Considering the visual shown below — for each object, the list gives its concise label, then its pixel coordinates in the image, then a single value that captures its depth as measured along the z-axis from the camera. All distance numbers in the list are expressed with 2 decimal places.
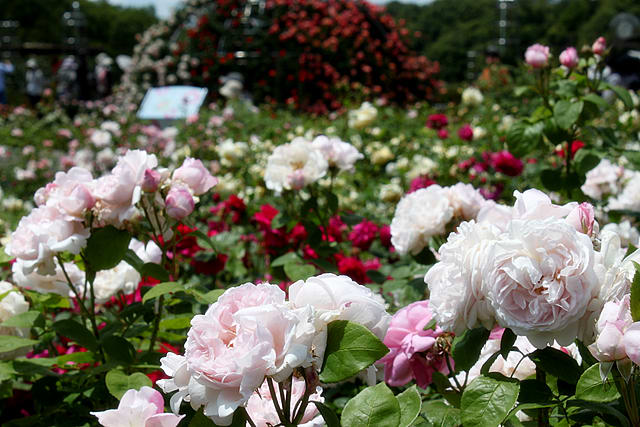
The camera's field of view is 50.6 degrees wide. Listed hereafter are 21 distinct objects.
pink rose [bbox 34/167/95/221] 1.05
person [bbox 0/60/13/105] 11.15
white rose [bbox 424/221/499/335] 0.69
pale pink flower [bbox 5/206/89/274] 1.06
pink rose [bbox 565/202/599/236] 0.72
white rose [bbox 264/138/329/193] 1.55
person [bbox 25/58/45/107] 11.50
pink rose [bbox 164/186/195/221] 1.09
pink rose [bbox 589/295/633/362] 0.60
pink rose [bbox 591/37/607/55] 1.62
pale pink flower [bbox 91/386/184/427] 0.62
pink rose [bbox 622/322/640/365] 0.58
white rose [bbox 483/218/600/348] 0.65
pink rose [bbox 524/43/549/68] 1.57
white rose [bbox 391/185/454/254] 1.20
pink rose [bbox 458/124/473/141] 3.42
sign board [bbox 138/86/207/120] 6.48
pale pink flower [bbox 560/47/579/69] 1.57
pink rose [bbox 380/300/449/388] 0.88
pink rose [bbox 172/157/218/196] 1.13
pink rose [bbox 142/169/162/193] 1.06
